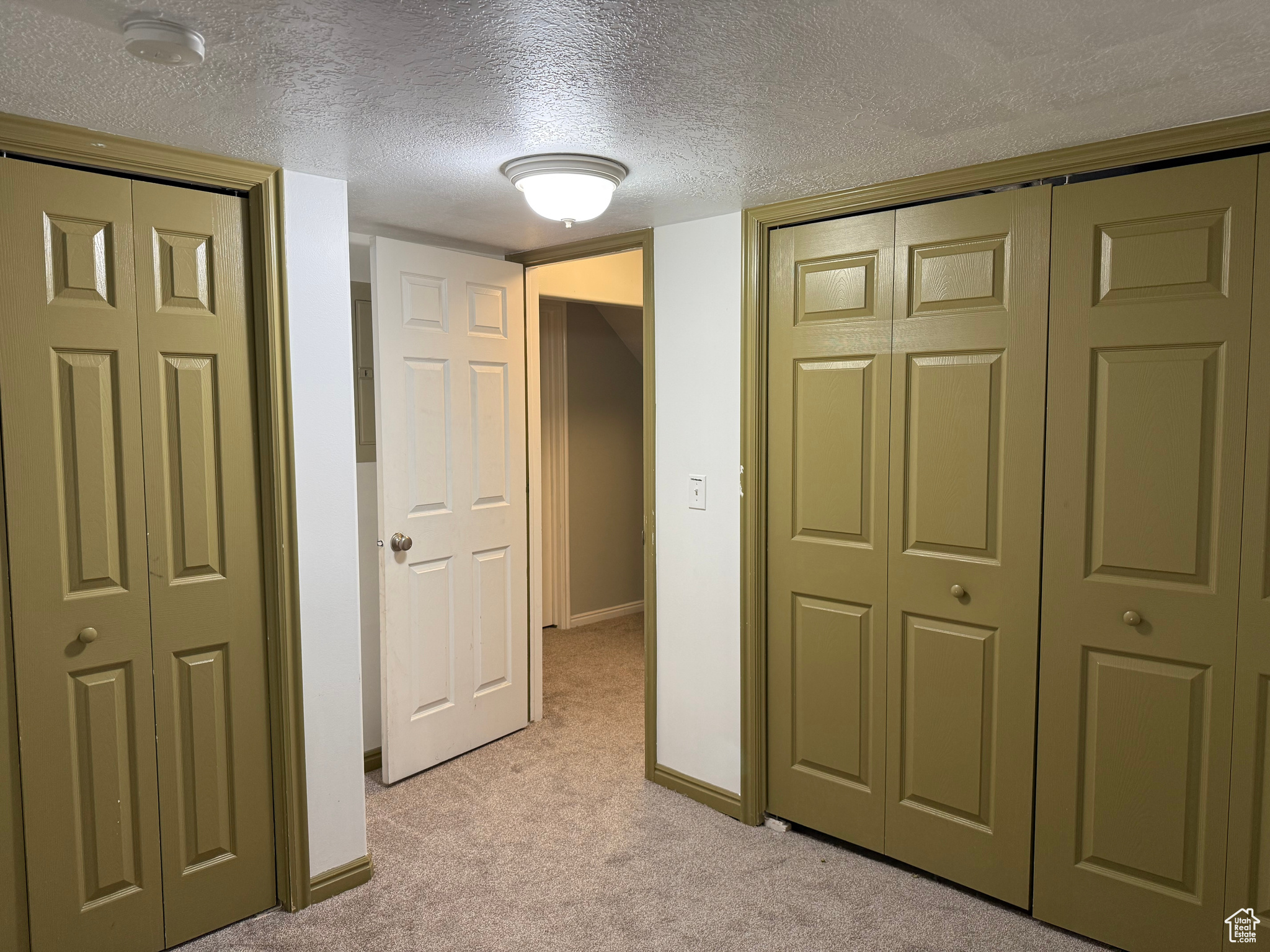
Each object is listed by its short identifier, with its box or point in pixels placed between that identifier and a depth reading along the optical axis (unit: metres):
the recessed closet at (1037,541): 1.94
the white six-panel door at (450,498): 3.03
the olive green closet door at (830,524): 2.49
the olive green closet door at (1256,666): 1.86
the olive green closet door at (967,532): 2.21
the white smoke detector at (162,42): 1.35
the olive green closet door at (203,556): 2.10
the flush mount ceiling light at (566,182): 2.11
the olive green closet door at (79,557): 1.90
